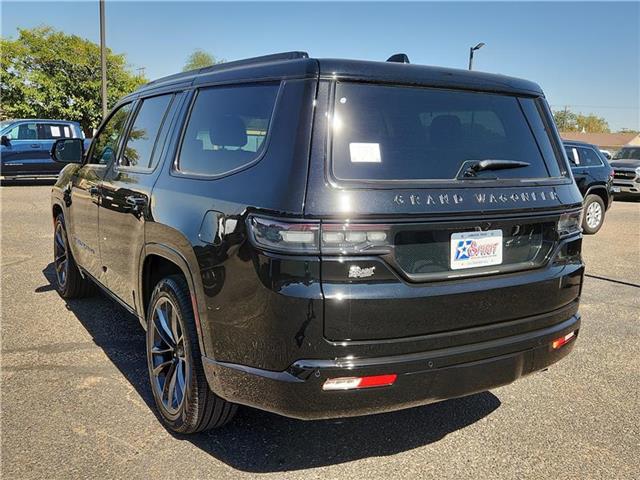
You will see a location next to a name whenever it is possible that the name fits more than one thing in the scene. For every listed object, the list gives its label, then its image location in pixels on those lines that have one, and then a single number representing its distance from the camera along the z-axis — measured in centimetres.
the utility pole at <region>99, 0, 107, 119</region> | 1891
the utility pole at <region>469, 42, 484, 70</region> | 2289
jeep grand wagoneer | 227
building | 8325
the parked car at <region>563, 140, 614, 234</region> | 1167
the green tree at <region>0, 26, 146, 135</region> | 2753
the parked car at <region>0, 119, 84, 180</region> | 1691
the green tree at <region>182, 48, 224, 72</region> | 6900
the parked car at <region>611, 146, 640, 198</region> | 1778
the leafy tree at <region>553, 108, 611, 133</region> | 11053
